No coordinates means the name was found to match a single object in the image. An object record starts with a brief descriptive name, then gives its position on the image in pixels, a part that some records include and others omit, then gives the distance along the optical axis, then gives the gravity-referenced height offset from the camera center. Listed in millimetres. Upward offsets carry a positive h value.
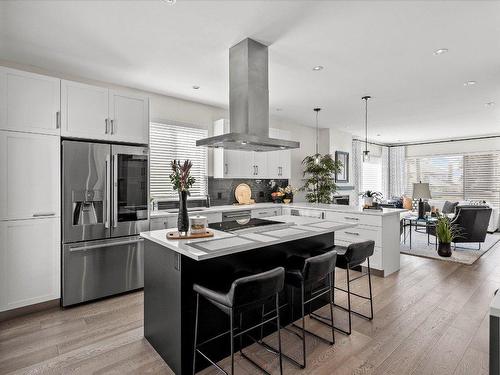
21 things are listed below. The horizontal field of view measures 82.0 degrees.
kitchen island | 2037 -685
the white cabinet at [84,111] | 3170 +853
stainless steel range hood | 2836 +915
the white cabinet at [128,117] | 3471 +860
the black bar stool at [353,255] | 2609 -646
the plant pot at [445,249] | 5066 -1121
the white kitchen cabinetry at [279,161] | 5785 +522
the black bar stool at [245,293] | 1736 -682
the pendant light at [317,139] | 5551 +1178
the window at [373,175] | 9250 +367
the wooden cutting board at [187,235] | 2270 -403
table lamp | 6539 -122
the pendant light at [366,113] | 4723 +1459
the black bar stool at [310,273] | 2168 -681
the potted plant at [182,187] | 2361 -9
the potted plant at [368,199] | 4418 -205
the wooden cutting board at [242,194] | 5523 -157
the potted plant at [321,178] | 6242 +174
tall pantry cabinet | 2852 -30
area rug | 4988 -1245
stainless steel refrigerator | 3156 -373
